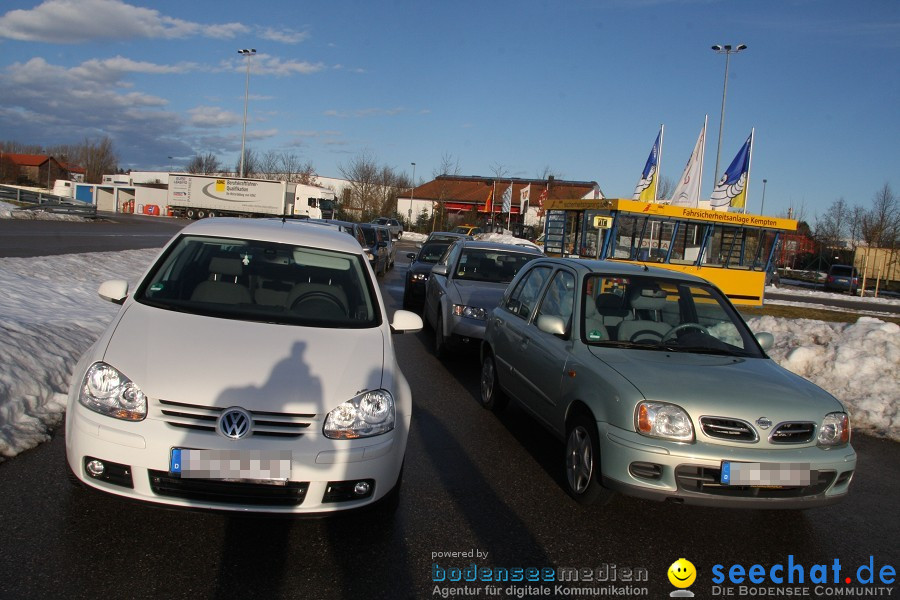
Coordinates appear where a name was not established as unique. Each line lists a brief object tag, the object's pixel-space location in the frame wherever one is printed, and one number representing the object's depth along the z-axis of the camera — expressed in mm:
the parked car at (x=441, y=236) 21030
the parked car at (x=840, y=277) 42250
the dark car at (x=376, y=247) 20922
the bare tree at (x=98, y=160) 112438
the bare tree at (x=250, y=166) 75406
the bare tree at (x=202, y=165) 86375
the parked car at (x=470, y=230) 44969
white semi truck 55688
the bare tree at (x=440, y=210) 56966
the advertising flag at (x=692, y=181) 21891
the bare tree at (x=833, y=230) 54344
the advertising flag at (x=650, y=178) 22188
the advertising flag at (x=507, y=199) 41400
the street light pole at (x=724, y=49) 33188
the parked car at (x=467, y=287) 9148
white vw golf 3363
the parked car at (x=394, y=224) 51572
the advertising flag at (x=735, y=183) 20938
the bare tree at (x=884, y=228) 40719
